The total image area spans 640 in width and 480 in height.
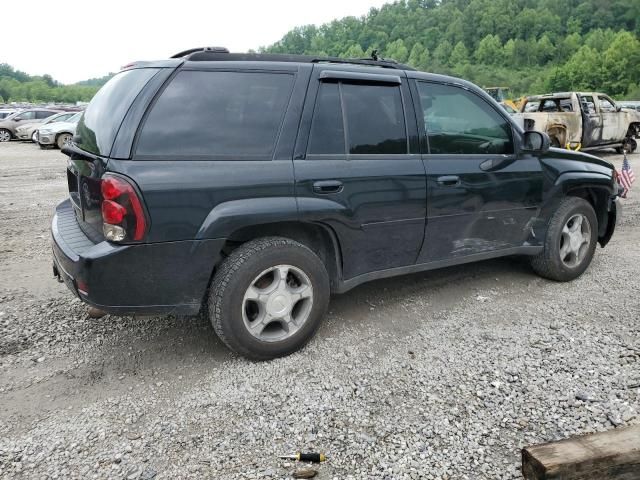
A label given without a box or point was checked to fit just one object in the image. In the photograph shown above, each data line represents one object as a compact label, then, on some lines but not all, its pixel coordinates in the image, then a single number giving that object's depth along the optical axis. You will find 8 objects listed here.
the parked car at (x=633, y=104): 29.16
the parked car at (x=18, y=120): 24.03
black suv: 2.76
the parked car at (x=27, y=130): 22.94
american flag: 7.90
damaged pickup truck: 13.60
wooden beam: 2.03
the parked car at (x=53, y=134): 19.42
